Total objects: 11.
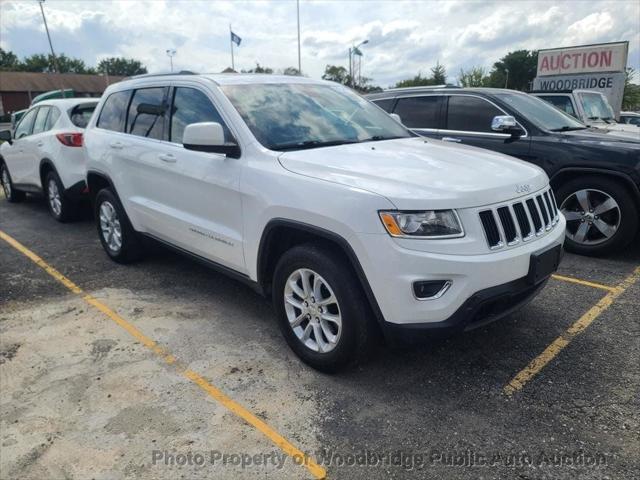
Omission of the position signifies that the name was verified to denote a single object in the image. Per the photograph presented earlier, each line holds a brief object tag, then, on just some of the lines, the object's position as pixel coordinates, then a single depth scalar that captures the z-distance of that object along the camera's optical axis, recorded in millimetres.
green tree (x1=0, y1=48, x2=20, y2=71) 83712
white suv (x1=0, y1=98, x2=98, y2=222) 6555
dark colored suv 5090
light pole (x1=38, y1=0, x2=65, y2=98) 37250
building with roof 56250
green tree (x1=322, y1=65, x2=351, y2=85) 68250
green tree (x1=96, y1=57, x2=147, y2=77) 88750
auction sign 15016
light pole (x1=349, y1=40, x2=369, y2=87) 33906
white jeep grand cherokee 2590
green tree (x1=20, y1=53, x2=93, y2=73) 85500
